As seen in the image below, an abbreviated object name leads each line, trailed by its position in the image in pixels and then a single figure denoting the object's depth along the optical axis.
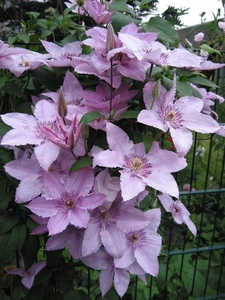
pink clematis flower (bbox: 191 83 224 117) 0.76
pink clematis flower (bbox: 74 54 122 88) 0.60
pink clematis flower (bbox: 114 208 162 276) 0.70
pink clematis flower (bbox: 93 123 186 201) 0.54
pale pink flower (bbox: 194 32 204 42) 1.46
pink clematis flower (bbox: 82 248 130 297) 0.74
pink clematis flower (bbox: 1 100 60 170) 0.56
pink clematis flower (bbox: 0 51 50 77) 0.69
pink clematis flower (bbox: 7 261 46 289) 0.86
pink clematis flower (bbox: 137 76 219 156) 0.57
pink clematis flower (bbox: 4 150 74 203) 0.62
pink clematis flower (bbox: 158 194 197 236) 0.87
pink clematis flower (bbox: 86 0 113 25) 0.70
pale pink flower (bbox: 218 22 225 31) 1.36
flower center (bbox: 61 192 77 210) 0.59
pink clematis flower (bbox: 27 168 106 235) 0.57
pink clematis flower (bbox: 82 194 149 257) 0.60
